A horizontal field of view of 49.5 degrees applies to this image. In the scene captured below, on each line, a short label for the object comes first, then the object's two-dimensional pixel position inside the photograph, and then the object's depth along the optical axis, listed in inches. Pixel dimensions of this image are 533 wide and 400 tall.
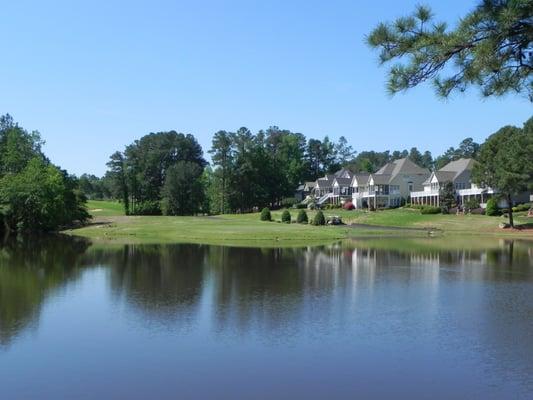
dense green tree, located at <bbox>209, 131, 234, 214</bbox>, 4261.8
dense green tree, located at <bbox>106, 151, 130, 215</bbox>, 4256.9
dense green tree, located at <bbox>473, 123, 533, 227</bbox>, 2517.2
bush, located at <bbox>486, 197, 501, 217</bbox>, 3024.1
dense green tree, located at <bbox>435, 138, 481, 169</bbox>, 7396.7
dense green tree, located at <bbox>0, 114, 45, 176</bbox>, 3176.7
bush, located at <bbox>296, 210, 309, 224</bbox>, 3026.6
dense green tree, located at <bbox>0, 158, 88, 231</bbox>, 2795.3
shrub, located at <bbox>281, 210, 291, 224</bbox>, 3102.9
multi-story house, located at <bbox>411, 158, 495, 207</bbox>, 3597.4
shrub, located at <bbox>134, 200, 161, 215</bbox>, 4025.6
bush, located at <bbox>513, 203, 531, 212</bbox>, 3137.3
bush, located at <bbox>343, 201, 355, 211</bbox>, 3959.2
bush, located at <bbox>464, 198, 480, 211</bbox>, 3253.0
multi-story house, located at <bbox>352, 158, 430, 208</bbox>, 4141.2
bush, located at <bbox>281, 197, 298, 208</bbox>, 4480.8
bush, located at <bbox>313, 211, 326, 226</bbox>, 2915.8
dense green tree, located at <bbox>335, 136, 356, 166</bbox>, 6176.2
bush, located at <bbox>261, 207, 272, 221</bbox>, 3253.0
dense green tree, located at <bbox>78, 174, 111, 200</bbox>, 6830.7
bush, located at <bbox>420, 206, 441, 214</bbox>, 3314.5
